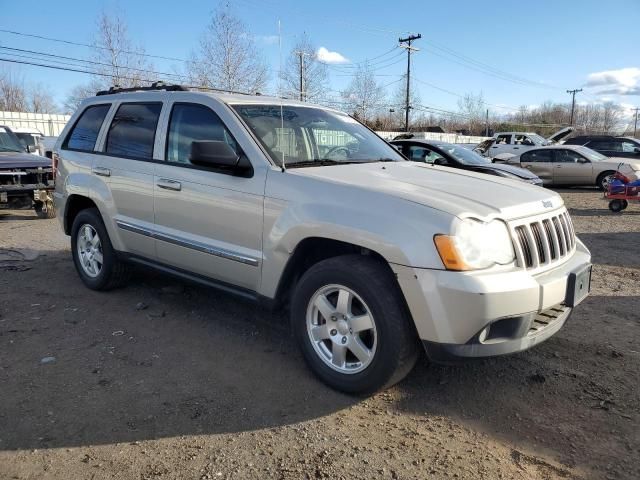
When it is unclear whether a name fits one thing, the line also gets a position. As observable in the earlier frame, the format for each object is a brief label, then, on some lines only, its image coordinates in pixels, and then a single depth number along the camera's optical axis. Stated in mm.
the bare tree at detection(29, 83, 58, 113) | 59719
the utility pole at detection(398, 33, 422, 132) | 45359
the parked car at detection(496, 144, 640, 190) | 16203
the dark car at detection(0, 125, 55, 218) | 10086
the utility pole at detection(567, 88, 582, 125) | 84812
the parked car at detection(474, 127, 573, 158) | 23062
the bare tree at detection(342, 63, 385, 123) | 48969
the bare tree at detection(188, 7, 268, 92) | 29203
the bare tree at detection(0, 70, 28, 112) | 53562
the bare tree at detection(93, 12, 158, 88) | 30266
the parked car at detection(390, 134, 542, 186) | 11430
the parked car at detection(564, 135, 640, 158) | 18953
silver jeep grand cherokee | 2945
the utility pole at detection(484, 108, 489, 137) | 76731
